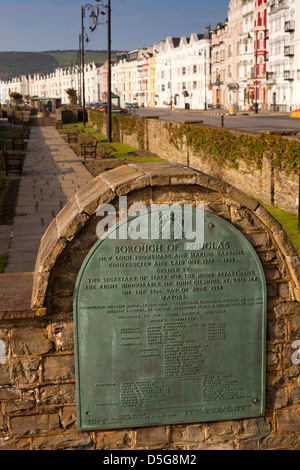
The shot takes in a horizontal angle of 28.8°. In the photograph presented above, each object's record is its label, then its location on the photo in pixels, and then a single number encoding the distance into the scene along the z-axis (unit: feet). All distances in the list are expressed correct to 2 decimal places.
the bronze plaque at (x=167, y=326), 12.34
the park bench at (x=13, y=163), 60.94
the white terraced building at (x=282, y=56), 177.37
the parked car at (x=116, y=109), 195.66
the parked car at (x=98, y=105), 234.27
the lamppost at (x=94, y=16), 95.86
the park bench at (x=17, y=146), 75.99
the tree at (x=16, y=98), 313.89
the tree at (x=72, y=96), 260.42
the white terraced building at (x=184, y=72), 276.00
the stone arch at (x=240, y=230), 12.26
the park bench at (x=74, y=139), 99.98
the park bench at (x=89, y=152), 75.51
